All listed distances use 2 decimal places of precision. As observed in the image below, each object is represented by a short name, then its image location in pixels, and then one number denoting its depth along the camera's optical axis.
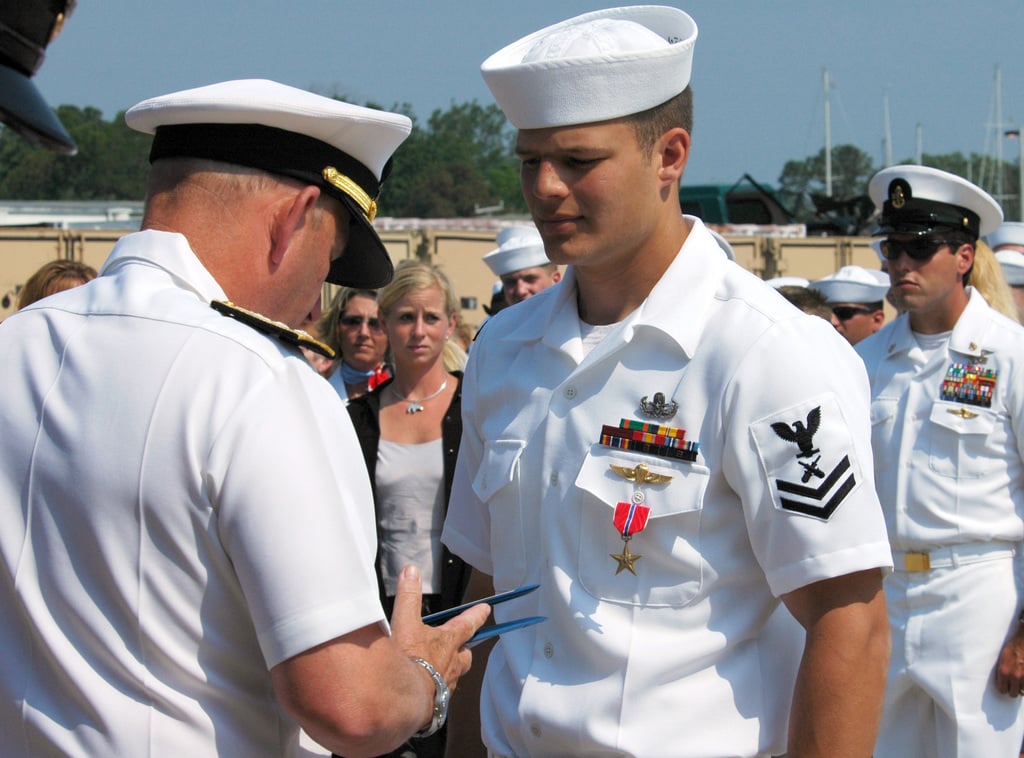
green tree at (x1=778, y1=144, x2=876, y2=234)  28.80
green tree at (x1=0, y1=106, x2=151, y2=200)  55.34
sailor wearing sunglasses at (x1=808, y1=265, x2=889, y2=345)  9.16
